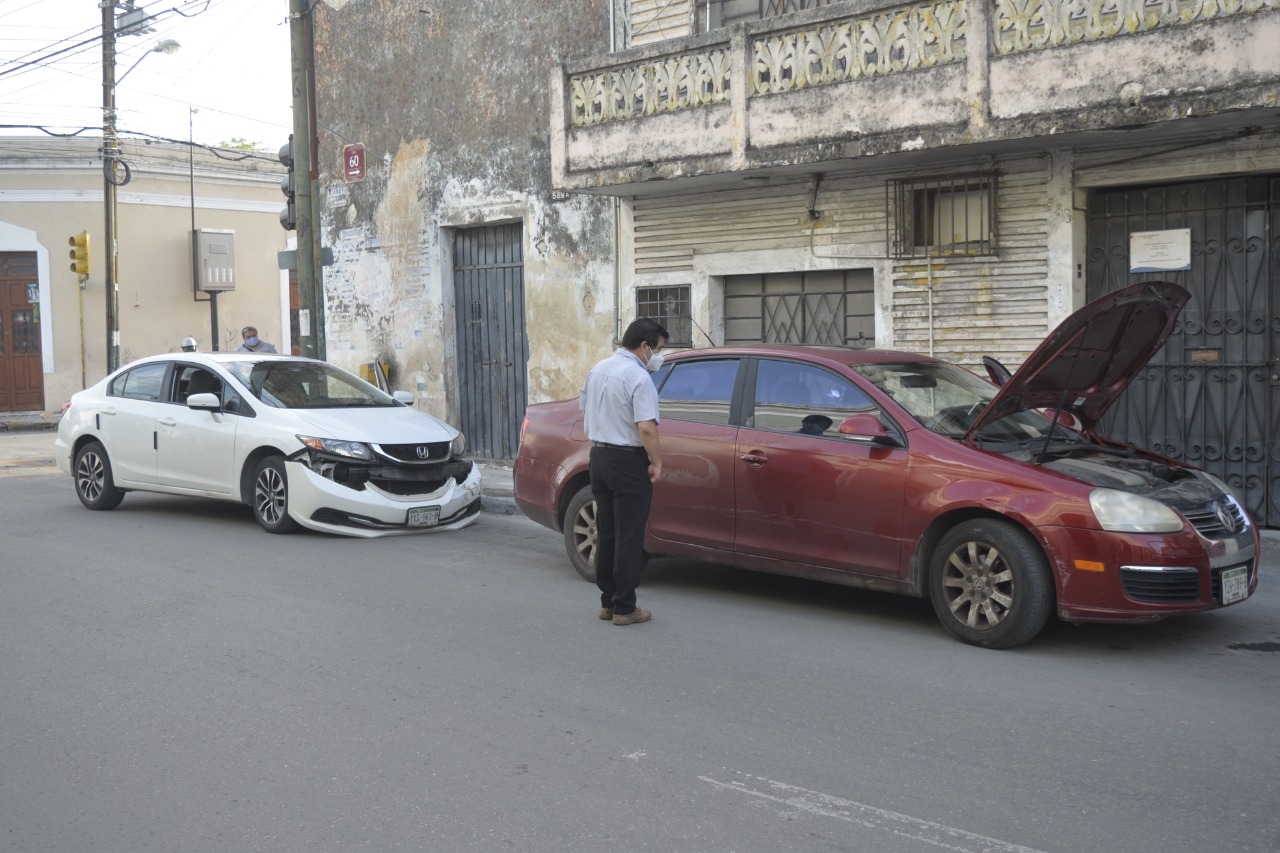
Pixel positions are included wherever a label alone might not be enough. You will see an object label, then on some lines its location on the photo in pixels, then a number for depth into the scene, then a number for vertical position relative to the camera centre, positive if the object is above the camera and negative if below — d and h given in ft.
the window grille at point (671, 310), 46.93 +1.23
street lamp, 70.33 +10.26
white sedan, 33.76 -2.72
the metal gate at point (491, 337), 53.31 +0.33
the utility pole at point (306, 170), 46.14 +6.30
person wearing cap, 54.70 +0.15
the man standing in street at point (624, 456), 23.18 -2.04
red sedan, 20.90 -2.58
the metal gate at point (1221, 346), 33.53 -0.23
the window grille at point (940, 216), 38.47 +3.78
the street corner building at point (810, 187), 33.40 +5.06
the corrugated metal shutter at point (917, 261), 37.47 +3.17
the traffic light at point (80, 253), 69.31 +5.15
